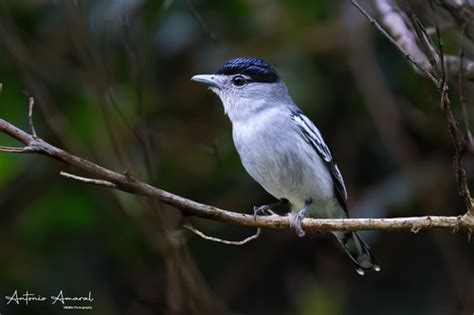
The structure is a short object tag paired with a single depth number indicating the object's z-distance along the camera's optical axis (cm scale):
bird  746
